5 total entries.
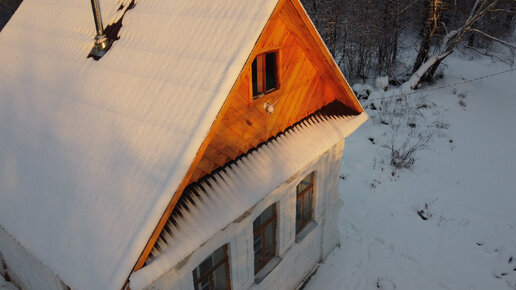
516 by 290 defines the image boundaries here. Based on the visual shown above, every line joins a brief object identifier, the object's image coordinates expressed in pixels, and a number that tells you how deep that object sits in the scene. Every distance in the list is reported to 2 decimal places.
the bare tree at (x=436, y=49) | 14.96
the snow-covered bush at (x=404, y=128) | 12.14
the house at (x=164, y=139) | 3.68
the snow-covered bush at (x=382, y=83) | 17.00
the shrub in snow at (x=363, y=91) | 16.78
